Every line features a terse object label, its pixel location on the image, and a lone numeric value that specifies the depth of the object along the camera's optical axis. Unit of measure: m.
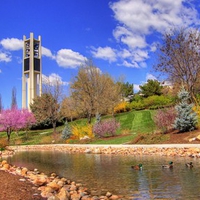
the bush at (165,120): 18.04
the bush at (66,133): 25.67
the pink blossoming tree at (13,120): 32.03
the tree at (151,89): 45.22
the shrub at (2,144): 19.39
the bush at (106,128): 21.84
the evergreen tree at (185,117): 16.39
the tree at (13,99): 60.64
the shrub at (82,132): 23.35
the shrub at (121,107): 41.33
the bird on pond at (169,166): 9.50
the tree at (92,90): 31.78
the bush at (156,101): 38.16
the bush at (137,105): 40.60
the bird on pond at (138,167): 9.62
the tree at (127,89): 49.59
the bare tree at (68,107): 36.14
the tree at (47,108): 32.81
